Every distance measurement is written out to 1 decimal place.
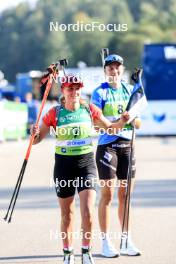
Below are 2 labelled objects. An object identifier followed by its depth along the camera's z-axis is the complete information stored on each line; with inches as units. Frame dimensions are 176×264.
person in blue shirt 751.7
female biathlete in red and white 679.1
